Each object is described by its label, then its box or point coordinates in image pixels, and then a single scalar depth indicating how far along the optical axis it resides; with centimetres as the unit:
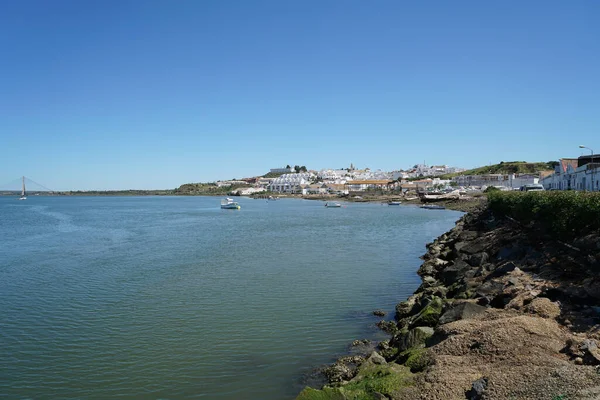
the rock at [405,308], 1453
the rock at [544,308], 1030
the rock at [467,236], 2762
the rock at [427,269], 2134
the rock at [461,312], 1085
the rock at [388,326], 1337
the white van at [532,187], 5767
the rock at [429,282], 1785
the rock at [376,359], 987
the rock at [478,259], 1906
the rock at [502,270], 1514
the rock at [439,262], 2224
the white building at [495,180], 10100
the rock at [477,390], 696
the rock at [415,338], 1034
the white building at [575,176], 3781
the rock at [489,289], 1265
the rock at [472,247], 2239
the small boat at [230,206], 9497
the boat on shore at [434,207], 8698
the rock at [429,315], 1175
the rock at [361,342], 1235
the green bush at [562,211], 1502
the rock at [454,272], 1753
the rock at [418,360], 873
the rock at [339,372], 993
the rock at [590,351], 747
